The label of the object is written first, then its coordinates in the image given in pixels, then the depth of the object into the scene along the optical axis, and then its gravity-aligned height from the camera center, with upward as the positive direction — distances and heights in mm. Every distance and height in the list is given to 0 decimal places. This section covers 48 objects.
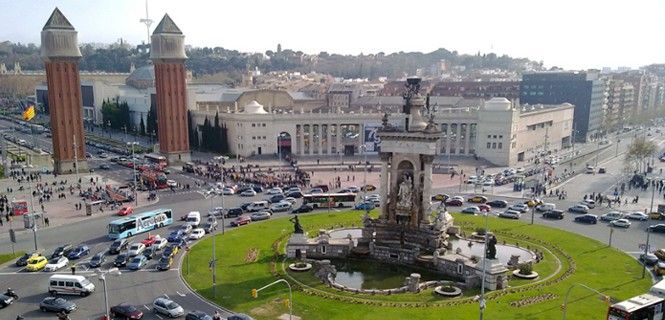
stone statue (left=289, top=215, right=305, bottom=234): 53116 -15153
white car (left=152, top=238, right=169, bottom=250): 55038 -17440
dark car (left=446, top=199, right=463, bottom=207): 76188 -17882
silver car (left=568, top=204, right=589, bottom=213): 71306 -17464
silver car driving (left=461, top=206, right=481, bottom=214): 71688 -17805
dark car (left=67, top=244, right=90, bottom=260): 52906 -17668
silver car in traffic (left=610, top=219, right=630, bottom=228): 63375 -17139
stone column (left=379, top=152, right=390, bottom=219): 55981 -11117
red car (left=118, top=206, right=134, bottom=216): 69875 -17905
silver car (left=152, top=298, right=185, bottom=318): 39094 -16949
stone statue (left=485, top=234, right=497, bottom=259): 44094 -14154
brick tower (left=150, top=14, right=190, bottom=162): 109312 -3928
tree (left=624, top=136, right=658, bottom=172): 95188 -13443
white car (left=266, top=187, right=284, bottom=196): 82000 -17868
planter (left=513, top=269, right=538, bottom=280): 46325 -17034
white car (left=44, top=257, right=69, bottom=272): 49156 -17529
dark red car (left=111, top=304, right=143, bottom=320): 38562 -16976
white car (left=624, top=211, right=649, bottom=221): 66938 -17244
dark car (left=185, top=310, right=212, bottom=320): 37969 -16931
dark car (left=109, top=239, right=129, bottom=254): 54625 -17586
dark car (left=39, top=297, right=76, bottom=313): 39875 -17127
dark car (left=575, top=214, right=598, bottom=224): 66000 -17341
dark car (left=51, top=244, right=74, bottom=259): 52594 -17558
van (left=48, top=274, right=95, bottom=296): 43188 -16902
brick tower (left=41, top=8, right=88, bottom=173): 96875 -4841
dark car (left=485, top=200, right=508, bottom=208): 75562 -17844
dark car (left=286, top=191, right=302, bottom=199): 81375 -18013
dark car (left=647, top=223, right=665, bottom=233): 61438 -17147
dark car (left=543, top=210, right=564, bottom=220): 68600 -17507
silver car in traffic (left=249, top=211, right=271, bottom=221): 68188 -17936
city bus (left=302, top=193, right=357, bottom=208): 75125 -17431
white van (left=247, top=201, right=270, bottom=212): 72938 -17928
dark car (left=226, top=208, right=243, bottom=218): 70438 -18073
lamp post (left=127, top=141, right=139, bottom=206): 76062 -17863
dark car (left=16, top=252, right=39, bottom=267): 50656 -17602
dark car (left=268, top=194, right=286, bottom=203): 78188 -18053
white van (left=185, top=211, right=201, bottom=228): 64781 -17604
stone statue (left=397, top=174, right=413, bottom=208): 55000 -12008
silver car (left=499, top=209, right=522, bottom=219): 69019 -17704
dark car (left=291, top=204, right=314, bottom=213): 72625 -18080
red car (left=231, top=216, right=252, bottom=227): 65688 -17993
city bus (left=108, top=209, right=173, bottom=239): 59531 -17216
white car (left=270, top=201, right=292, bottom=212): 73562 -18063
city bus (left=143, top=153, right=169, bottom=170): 104081 -17522
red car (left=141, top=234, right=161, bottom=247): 56500 -17503
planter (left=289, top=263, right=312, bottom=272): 49250 -17589
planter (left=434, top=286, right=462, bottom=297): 43138 -17300
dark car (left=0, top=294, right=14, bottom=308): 41094 -17305
